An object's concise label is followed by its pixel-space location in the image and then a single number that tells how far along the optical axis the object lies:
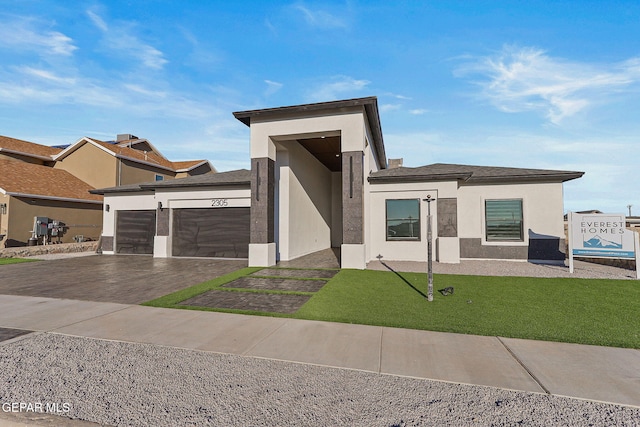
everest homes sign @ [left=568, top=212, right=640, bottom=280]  10.12
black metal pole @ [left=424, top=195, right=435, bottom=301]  6.87
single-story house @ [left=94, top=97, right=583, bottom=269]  11.98
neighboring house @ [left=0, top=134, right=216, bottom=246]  18.58
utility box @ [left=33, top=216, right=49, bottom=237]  18.75
